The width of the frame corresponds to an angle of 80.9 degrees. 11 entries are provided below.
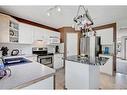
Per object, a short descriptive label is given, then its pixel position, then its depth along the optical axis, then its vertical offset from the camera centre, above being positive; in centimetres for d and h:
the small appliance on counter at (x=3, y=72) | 79 -30
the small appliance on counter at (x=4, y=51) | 240 -14
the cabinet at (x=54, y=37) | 348 +46
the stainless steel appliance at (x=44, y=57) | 296 -41
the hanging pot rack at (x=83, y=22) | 174 +58
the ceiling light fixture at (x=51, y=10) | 225 +116
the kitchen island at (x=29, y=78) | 68 -33
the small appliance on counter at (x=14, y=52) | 267 -19
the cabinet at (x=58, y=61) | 338 -69
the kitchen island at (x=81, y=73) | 155 -60
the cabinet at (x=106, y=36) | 305 +46
